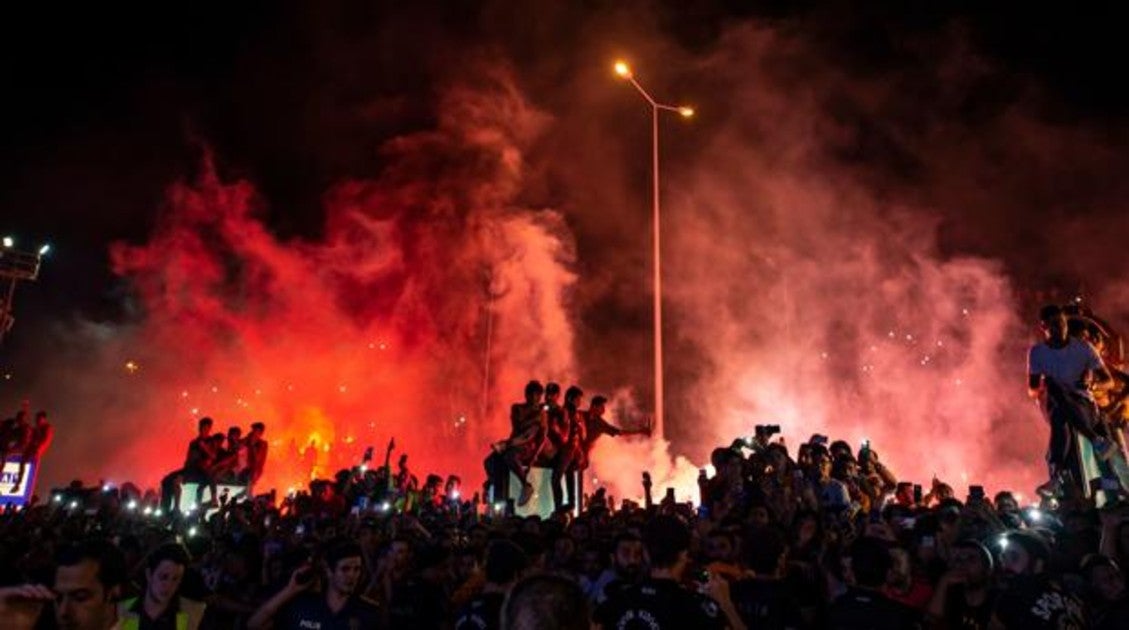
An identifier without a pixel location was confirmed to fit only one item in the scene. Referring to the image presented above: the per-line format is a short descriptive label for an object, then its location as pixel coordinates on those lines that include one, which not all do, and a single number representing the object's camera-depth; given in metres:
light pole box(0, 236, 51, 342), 30.64
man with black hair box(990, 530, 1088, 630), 4.65
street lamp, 18.41
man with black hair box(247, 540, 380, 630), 5.23
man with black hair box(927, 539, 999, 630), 4.69
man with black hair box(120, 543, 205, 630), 5.05
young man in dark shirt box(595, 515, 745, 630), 4.04
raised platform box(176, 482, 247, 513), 14.06
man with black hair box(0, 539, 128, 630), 3.43
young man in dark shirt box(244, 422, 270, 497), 15.78
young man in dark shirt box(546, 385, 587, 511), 12.35
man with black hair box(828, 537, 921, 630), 4.14
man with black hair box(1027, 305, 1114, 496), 9.66
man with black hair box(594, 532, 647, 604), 5.77
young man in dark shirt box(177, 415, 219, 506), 14.32
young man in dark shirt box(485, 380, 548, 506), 11.90
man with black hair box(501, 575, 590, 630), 2.67
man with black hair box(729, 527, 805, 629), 4.90
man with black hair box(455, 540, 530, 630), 5.05
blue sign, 19.17
